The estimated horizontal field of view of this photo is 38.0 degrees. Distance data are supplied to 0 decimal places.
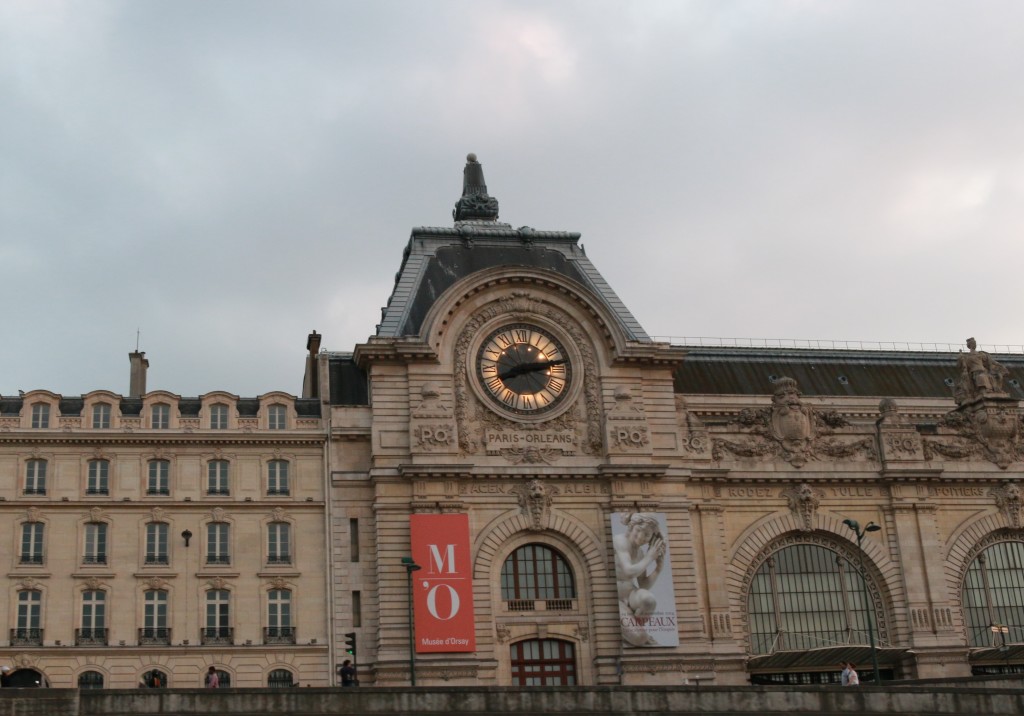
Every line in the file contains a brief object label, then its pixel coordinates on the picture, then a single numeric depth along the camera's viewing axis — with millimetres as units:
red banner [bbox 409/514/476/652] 62125
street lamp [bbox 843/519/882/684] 56119
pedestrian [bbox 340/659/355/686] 56938
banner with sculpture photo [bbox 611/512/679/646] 64188
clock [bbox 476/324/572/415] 67875
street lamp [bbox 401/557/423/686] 53116
